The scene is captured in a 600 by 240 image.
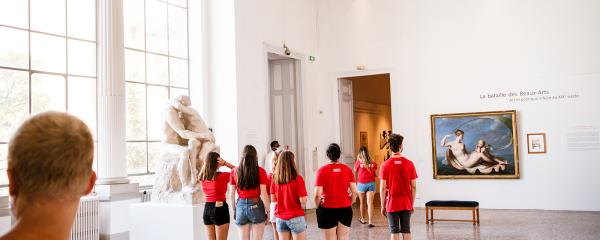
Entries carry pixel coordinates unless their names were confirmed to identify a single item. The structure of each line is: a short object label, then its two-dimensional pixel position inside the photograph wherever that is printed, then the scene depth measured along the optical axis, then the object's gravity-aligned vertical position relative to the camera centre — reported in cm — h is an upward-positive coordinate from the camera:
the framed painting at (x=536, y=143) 1388 -4
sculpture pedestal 836 -115
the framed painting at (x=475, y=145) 1423 -5
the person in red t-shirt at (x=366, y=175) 1148 -63
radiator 912 -118
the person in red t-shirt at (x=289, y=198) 630 -60
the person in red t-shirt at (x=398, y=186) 680 -53
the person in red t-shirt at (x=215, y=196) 726 -64
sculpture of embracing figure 889 +0
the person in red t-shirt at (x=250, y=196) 686 -62
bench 1152 -137
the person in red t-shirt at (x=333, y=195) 652 -59
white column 1028 +118
